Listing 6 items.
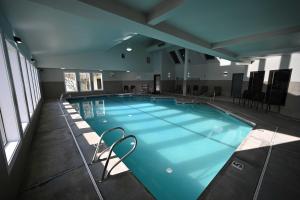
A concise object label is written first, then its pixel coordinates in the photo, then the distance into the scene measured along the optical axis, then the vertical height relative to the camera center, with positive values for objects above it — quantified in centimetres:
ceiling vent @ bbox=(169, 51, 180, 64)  1261 +223
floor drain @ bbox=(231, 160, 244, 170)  206 -139
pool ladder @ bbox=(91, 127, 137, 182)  168 -128
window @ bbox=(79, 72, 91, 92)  1074 -8
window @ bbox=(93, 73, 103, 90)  1137 -9
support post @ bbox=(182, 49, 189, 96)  1004 +110
